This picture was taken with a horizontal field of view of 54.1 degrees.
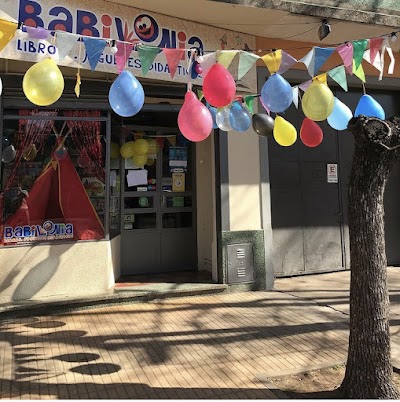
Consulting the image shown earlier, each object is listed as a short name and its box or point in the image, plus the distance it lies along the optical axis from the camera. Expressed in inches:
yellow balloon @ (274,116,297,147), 178.2
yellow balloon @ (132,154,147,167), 261.0
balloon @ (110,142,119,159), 252.5
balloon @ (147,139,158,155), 272.2
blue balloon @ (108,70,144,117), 138.9
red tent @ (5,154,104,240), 213.0
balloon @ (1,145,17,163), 206.5
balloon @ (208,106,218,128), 192.2
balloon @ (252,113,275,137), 191.3
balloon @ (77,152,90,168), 223.8
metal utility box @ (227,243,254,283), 237.6
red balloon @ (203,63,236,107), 142.6
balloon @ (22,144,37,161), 213.3
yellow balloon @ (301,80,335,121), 145.5
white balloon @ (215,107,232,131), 189.9
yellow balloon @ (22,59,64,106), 128.3
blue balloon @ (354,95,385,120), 167.5
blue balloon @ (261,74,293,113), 151.9
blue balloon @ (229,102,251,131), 186.4
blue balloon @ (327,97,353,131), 170.1
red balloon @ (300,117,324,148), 185.5
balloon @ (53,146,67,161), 220.7
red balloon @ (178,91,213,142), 142.6
